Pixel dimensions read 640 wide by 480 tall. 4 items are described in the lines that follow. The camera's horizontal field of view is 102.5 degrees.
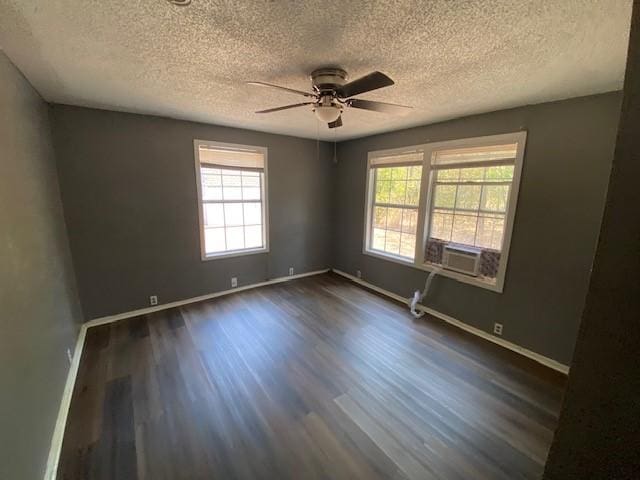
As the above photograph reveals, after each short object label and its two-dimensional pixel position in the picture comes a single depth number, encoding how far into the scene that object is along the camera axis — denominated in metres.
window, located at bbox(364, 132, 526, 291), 2.68
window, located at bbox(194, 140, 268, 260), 3.54
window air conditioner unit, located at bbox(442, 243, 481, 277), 2.92
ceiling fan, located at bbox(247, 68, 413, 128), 1.60
